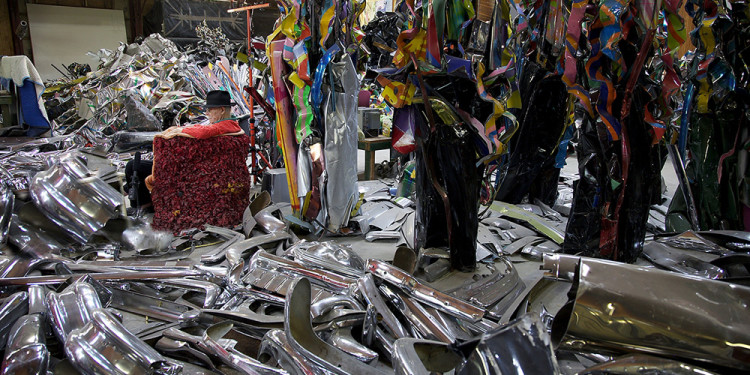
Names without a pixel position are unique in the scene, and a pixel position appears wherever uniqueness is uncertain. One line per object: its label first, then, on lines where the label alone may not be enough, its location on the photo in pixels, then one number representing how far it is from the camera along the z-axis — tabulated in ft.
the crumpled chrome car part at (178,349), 6.21
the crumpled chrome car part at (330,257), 8.64
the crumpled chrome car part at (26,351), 5.47
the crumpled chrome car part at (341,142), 10.89
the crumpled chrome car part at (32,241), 9.39
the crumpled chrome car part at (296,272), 8.04
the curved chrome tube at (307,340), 5.51
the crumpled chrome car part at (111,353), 5.47
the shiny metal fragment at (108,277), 7.79
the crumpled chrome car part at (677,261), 8.75
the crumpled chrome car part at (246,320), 6.83
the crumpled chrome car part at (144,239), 10.57
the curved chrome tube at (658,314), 3.83
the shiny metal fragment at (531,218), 11.27
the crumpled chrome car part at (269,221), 11.12
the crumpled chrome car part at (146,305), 7.45
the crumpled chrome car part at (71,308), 6.36
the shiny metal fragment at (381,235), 11.60
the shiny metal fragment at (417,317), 6.44
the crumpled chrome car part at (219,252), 9.64
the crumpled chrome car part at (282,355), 5.49
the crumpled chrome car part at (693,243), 9.48
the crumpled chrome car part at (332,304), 6.97
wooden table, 16.91
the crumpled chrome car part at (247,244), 9.48
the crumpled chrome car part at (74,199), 10.07
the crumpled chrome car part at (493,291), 7.84
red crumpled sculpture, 11.43
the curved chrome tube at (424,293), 6.84
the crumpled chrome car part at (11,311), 6.43
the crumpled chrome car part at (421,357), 4.44
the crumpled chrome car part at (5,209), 9.27
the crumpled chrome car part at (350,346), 6.05
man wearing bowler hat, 11.45
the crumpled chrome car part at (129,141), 20.21
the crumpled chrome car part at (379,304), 6.60
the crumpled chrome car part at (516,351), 3.32
